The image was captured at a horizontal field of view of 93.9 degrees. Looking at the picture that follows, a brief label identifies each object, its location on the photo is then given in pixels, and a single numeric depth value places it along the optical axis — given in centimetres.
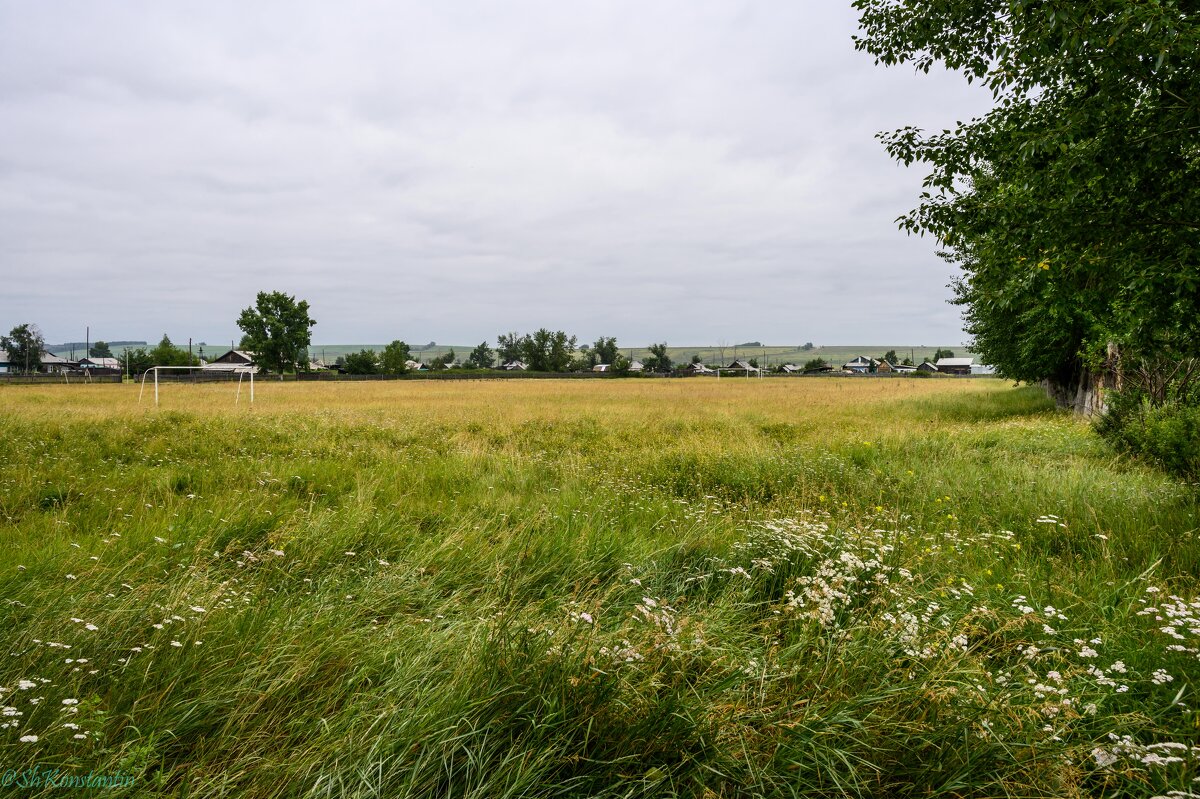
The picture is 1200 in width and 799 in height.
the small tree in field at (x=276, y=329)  8500
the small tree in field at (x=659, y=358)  13362
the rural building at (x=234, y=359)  10519
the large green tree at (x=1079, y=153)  488
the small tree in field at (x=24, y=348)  10250
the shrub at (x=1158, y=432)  860
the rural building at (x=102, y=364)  11279
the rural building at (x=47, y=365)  10050
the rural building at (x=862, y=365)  15308
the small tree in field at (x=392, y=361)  10507
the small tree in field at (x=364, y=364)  10512
